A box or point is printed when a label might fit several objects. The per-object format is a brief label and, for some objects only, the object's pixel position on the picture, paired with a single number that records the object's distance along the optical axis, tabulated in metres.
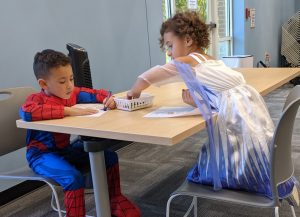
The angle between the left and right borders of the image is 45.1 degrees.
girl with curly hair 1.24
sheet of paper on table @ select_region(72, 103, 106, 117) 1.46
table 1.10
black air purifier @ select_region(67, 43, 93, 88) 1.68
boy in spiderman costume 1.43
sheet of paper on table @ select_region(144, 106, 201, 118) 1.29
